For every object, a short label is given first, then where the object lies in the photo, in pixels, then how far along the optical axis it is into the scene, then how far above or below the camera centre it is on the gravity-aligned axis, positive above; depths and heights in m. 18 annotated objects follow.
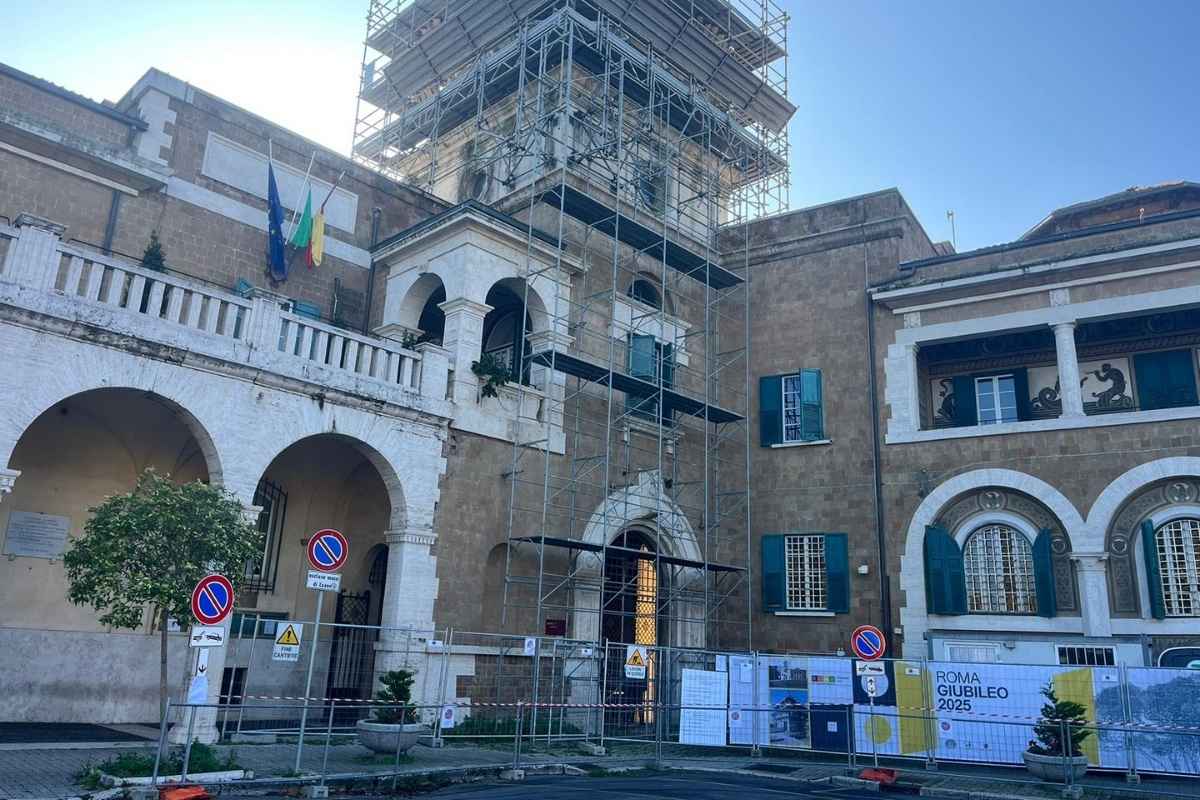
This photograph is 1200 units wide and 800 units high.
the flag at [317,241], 20.73 +8.85
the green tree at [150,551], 11.76 +1.27
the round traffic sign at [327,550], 12.27 +1.42
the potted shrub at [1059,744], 14.34 -0.68
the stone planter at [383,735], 13.73 -0.95
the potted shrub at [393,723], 13.73 -0.79
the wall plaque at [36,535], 16.61 +1.95
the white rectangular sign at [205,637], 10.61 +0.23
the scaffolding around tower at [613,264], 20.86 +10.12
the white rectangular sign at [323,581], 12.21 +1.03
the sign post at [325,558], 12.24 +1.32
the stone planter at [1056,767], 14.18 -1.00
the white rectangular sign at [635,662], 16.11 +0.27
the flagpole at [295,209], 20.80 +9.66
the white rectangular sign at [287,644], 12.28 +0.23
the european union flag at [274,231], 19.89 +8.63
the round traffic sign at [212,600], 10.83 +0.65
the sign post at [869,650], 15.48 +0.61
